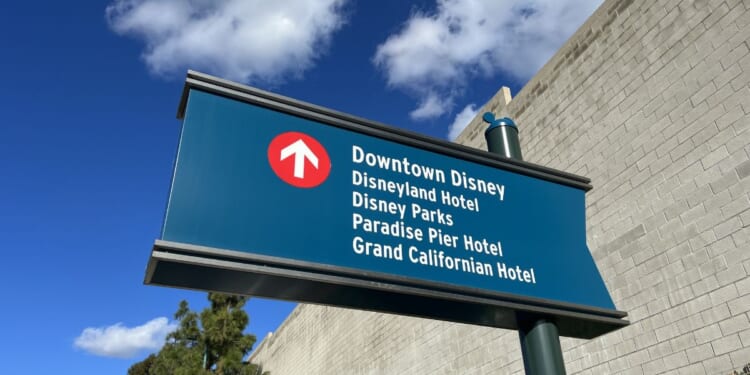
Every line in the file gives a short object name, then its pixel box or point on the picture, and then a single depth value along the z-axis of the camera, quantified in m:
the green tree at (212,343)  13.46
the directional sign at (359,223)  1.69
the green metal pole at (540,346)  2.02
